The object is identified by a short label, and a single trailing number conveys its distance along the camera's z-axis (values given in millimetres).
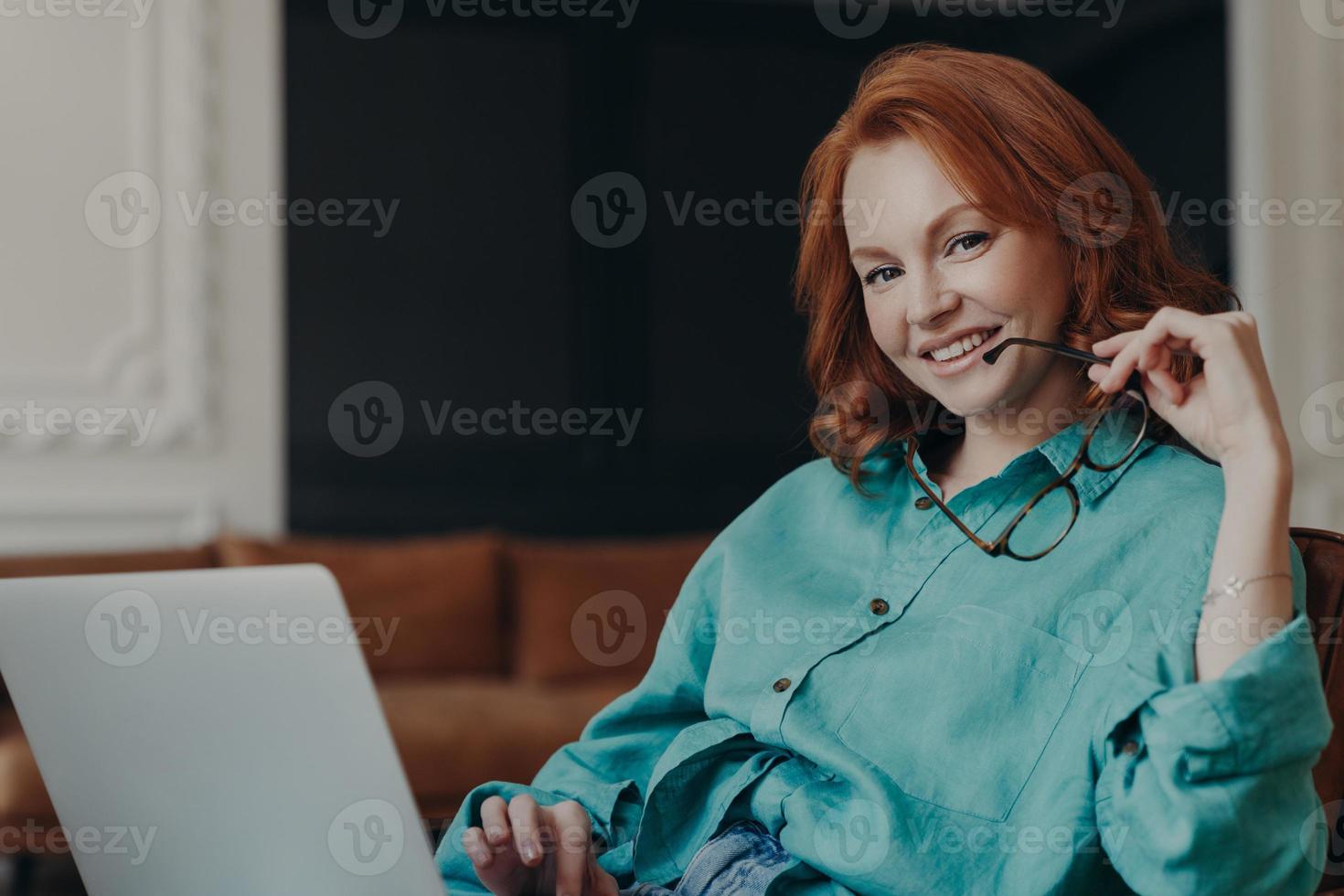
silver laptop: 1810
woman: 1874
